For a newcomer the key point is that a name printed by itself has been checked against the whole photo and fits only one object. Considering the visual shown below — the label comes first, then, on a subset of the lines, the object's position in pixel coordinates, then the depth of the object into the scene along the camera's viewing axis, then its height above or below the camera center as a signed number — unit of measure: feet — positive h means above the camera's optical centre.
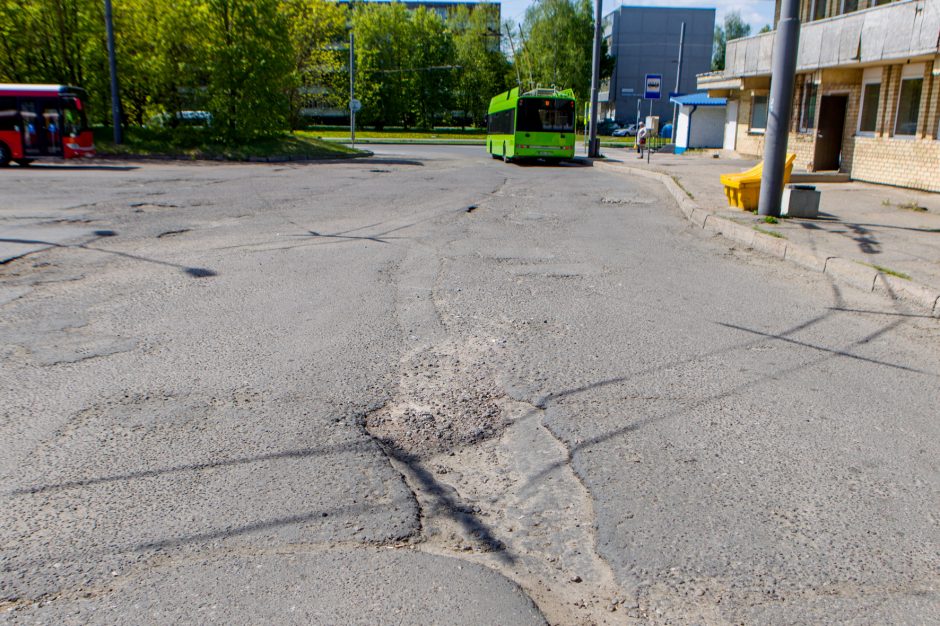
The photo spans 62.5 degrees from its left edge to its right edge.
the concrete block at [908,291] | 24.66 -4.58
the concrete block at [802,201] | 43.06 -2.91
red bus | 83.41 +0.23
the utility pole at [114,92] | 95.45 +4.34
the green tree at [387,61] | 248.93 +23.44
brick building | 57.41 +5.42
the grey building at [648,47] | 301.22 +36.94
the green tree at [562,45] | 246.27 +29.84
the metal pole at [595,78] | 102.28 +8.46
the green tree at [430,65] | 253.65 +22.50
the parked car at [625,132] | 234.79 +2.96
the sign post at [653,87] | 101.04 +7.16
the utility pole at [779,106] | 40.40 +2.15
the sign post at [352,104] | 141.69 +5.35
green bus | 102.58 +1.87
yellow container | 45.65 -2.30
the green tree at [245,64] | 104.99 +8.98
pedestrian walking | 112.57 +0.79
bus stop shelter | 130.62 +3.47
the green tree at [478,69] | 261.24 +22.76
